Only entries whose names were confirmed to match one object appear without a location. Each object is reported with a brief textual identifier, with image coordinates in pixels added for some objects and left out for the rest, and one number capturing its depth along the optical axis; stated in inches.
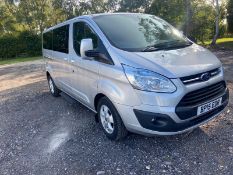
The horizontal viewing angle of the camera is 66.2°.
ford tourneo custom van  88.0
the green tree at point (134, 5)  574.8
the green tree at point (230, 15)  529.0
